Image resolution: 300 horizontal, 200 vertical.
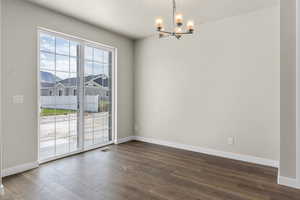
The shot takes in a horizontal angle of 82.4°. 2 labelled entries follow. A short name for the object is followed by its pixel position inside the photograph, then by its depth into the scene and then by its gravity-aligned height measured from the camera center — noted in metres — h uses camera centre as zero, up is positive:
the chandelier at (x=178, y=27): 2.26 +1.02
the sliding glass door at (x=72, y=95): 3.32 +0.08
